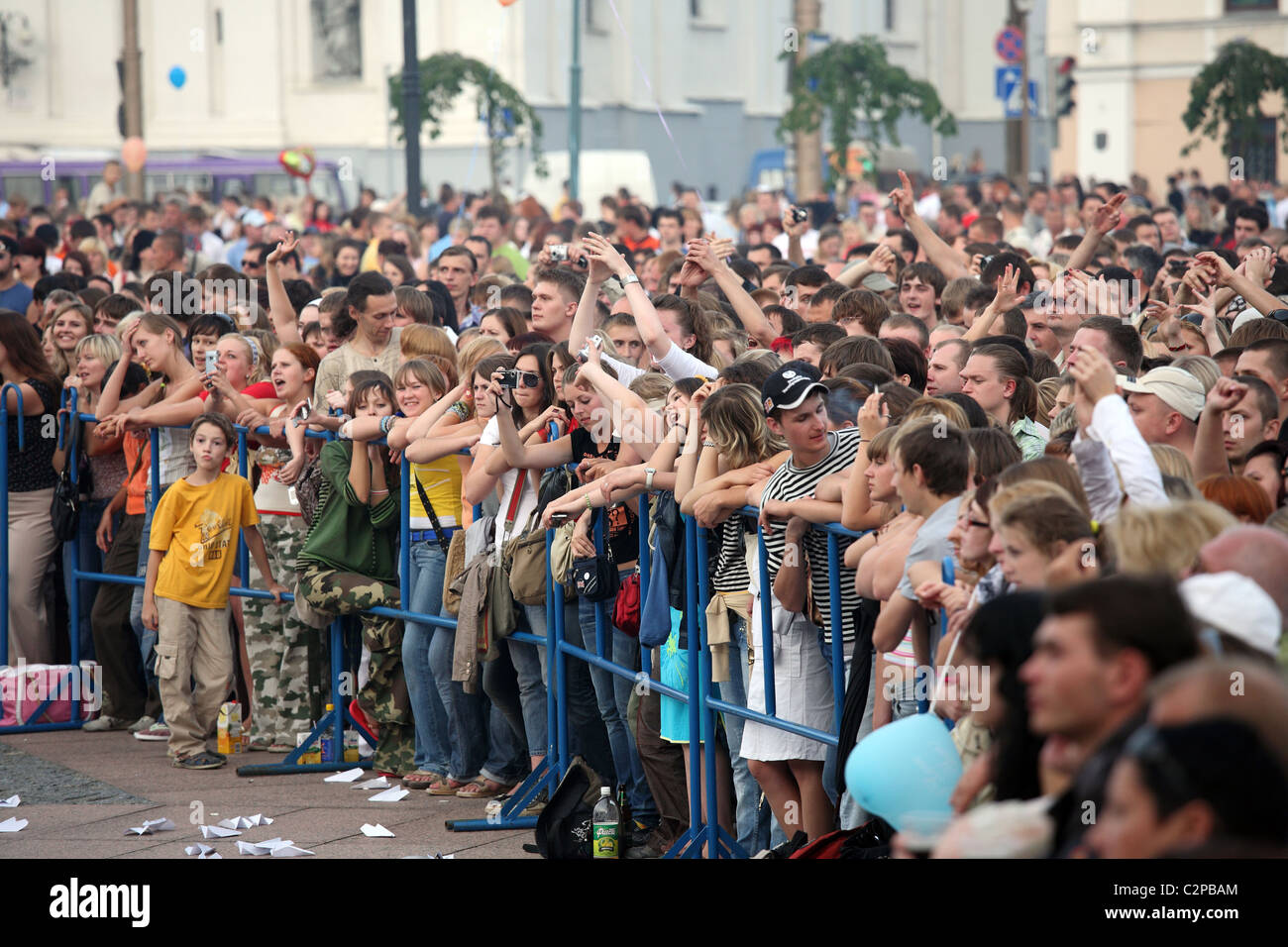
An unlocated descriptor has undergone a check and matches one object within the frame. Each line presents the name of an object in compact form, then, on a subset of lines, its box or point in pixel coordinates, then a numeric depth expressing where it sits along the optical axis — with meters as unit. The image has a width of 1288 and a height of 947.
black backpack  13.55
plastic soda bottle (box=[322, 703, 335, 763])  17.12
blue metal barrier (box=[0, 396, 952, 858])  11.85
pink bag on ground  18.86
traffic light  65.00
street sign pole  49.19
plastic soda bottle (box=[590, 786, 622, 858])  13.49
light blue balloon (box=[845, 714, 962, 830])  7.97
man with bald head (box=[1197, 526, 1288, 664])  7.32
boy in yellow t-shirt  17.02
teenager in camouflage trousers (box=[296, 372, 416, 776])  16.42
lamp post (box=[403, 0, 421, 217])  29.97
